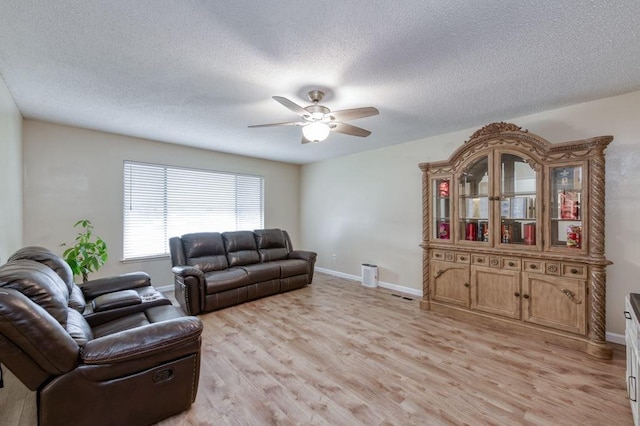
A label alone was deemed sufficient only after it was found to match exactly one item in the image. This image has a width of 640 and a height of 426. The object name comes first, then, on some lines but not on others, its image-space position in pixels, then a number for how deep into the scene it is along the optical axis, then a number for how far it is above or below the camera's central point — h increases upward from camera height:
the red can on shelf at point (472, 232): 3.50 -0.26
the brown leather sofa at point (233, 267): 3.69 -0.90
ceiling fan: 2.48 +0.90
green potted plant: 3.23 -0.56
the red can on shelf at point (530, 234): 3.05 -0.25
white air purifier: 4.96 -1.18
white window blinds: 4.40 +0.14
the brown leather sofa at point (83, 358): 1.36 -0.84
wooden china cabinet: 2.66 -0.27
